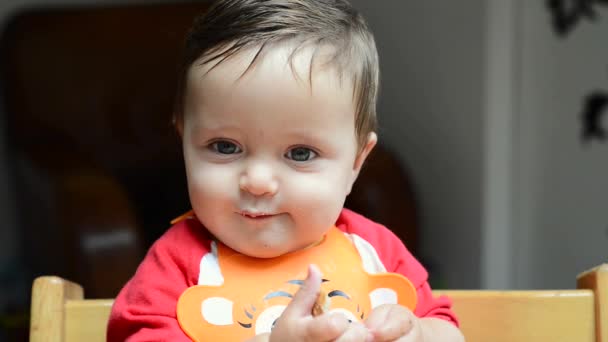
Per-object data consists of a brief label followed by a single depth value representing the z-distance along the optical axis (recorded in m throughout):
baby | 0.92
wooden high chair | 0.99
